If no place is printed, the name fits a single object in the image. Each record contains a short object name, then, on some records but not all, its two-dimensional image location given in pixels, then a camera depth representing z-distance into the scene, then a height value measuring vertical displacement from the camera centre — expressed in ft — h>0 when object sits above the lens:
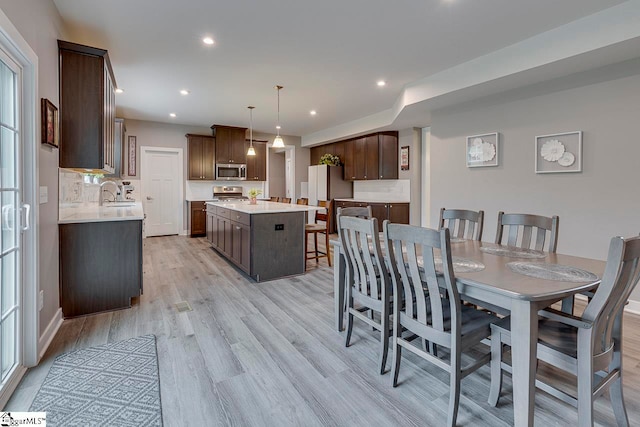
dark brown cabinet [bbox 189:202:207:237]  23.35 -1.08
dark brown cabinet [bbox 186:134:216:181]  23.41 +3.66
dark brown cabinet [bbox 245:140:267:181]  25.43 +3.45
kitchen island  12.60 -1.48
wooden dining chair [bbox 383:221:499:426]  4.92 -1.90
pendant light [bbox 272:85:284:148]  15.67 +3.16
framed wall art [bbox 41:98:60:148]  7.07 +1.92
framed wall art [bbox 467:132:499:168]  13.20 +2.51
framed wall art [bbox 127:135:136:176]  21.95 +3.42
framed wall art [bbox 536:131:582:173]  10.74 +1.98
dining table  4.30 -1.17
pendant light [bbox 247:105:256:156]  18.69 +5.97
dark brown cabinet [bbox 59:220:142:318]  8.99 -1.88
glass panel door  5.66 -0.34
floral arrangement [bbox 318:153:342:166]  25.55 +3.78
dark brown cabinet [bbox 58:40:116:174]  8.71 +2.81
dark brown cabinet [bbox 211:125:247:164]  23.78 +4.73
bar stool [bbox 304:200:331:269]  14.82 -1.11
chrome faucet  17.92 +0.69
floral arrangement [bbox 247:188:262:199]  16.71 +0.63
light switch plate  7.02 +0.22
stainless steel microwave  24.22 +2.61
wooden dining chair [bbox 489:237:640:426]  4.07 -2.06
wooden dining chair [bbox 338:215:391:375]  6.36 -1.55
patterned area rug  5.18 -3.50
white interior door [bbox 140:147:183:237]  22.72 +1.12
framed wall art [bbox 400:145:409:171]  21.21 +3.32
